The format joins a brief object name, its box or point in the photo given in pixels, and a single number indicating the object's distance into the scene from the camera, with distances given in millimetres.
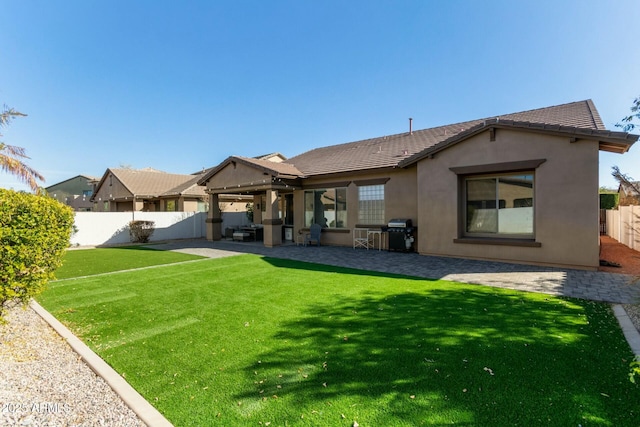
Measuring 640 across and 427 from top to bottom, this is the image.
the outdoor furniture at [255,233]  18984
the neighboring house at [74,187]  49344
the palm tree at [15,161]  10984
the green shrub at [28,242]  3978
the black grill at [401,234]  12484
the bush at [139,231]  18922
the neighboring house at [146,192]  25969
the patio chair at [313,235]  15258
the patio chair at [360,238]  14062
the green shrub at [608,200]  21344
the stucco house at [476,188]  8750
